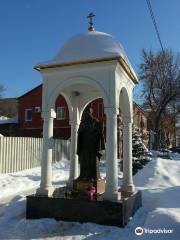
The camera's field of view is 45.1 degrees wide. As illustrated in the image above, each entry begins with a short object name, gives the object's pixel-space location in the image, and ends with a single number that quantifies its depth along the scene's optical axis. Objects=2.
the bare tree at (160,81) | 23.36
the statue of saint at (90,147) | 5.41
